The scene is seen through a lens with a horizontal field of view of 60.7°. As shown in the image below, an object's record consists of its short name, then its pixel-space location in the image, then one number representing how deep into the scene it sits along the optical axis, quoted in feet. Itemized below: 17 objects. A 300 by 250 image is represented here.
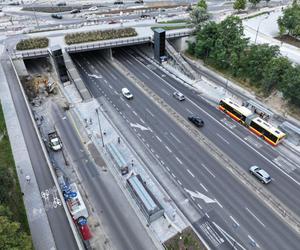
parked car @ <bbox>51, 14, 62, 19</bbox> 377.91
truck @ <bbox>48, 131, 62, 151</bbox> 168.55
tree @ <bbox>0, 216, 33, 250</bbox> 84.07
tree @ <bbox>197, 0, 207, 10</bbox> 343.73
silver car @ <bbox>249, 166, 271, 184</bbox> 144.36
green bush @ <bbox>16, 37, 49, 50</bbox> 263.49
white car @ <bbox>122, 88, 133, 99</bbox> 217.97
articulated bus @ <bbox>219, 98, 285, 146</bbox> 169.48
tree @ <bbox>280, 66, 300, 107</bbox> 186.04
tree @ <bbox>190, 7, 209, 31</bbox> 287.28
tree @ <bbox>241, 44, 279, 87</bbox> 219.00
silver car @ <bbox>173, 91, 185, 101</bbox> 216.49
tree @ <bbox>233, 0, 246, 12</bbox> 361.71
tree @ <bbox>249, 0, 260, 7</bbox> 378.32
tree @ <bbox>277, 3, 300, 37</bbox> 278.26
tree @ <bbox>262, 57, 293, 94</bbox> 199.31
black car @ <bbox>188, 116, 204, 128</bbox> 186.71
